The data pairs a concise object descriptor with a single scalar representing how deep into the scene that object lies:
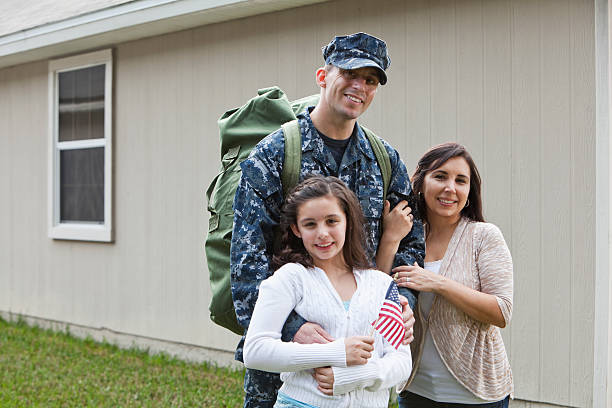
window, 7.39
